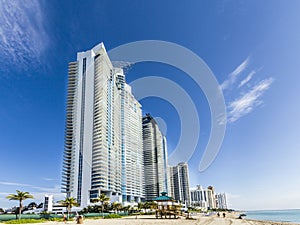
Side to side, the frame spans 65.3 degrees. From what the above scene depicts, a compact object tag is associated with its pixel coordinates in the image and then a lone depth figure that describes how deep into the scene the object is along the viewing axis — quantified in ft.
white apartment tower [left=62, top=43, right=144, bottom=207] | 259.19
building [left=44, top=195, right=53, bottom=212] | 251.60
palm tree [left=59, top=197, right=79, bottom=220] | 109.53
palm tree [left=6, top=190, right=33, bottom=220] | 96.74
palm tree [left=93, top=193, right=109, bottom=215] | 141.22
